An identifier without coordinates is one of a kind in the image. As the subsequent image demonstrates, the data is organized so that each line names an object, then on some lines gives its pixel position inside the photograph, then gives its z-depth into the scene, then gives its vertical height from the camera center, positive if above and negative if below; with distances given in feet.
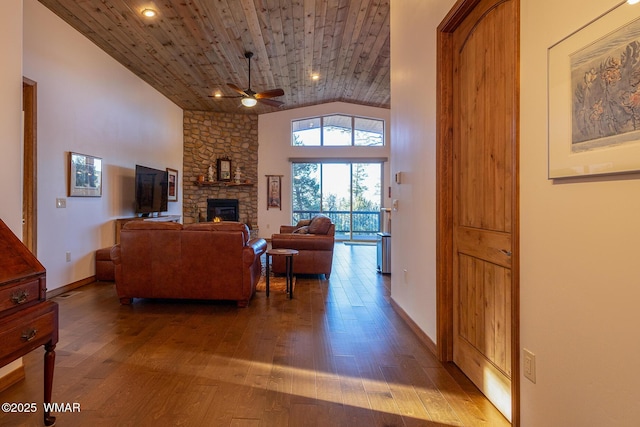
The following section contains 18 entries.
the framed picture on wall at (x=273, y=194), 30.48 +1.30
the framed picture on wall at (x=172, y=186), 24.89 +1.80
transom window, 30.94 +7.52
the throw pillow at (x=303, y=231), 17.05 -1.20
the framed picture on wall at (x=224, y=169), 29.12 +3.66
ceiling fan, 17.88 +6.45
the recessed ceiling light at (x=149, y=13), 13.08 +8.12
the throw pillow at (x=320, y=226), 16.20 -0.88
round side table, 12.58 -2.19
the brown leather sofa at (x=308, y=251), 15.51 -2.07
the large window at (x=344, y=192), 31.04 +1.61
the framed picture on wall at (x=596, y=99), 3.10 +1.21
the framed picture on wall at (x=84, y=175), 13.89 +1.53
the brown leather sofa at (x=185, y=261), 11.08 -1.82
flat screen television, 18.79 +1.18
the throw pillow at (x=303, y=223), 20.61 -0.94
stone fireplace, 28.17 +4.62
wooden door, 5.33 +0.29
